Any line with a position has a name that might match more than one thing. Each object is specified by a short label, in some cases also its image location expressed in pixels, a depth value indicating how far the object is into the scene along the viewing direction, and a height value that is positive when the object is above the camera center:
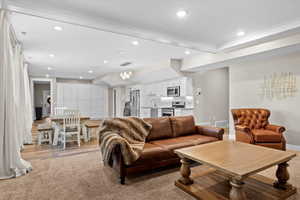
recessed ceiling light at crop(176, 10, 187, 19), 2.63 +1.42
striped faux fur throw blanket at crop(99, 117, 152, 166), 2.37 -0.60
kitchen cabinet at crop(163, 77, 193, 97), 6.25 +0.55
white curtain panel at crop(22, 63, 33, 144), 4.41 -0.53
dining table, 4.37 -0.69
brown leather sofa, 2.50 -0.79
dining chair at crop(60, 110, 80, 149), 4.33 -0.62
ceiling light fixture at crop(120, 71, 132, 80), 6.94 +1.11
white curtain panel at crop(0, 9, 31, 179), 2.58 -0.23
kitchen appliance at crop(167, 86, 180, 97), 6.50 +0.36
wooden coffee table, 1.79 -0.87
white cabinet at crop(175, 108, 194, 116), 6.39 -0.47
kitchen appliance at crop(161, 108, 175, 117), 6.86 -0.49
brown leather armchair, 3.62 -0.71
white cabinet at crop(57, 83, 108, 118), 9.57 +0.18
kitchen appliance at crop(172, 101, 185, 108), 6.53 -0.16
